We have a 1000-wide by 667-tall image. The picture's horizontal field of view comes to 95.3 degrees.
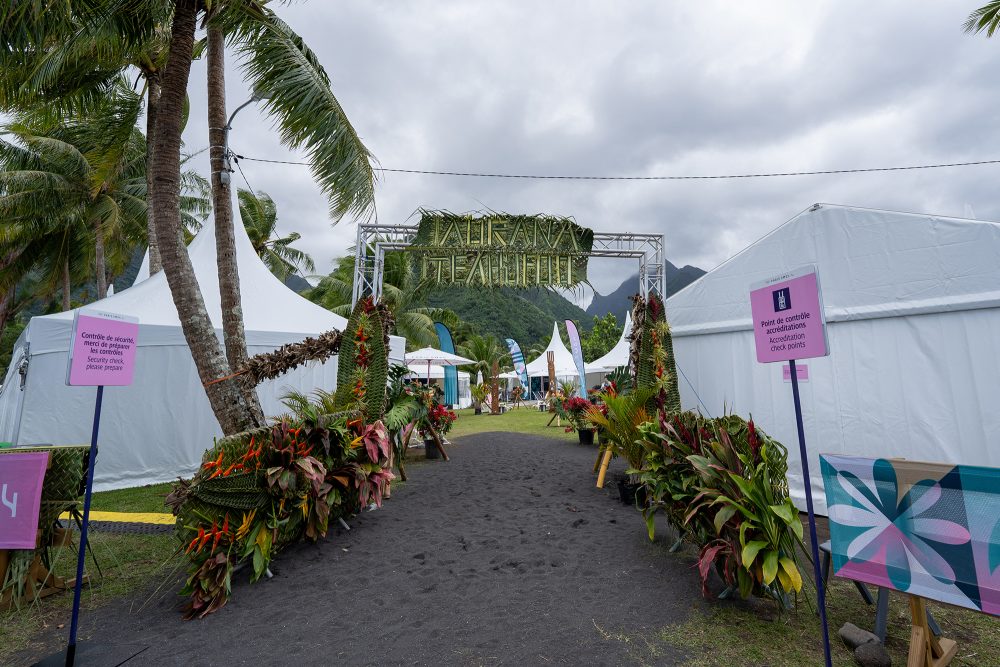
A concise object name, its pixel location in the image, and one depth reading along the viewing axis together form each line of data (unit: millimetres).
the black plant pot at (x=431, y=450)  9414
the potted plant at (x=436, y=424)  9117
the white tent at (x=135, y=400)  7109
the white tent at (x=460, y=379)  22919
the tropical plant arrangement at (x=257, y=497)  3031
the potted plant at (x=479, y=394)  22708
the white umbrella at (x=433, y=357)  14354
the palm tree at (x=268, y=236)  17750
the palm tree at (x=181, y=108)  4613
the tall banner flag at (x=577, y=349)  12539
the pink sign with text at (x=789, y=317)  2441
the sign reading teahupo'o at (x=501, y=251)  10039
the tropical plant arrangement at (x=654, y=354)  5957
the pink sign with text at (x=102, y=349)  2570
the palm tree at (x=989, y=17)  6846
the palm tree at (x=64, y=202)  11883
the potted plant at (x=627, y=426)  5102
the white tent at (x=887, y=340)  3986
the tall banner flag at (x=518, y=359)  21873
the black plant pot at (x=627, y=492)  5336
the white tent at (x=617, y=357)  17750
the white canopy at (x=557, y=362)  26428
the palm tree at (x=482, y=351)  29005
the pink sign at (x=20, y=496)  2965
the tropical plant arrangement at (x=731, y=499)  2672
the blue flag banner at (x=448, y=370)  16453
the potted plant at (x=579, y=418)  9758
